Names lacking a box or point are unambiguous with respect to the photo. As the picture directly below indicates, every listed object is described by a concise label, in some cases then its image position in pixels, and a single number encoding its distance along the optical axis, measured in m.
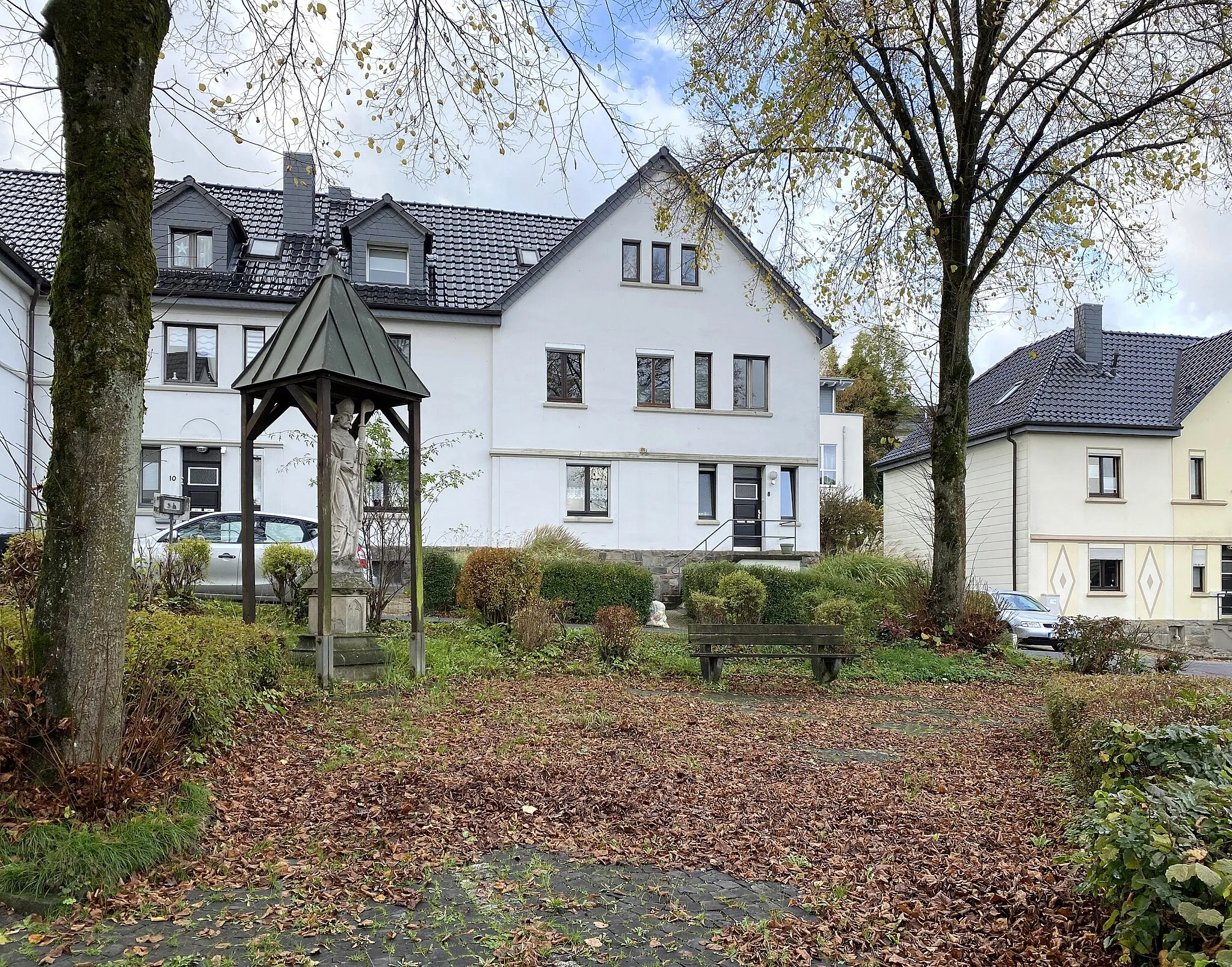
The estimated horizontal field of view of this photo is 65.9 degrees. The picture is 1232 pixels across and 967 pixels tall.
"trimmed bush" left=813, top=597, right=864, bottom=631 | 14.71
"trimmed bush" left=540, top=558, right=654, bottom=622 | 17.48
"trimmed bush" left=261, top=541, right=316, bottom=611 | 13.53
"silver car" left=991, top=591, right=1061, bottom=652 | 21.03
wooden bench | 11.83
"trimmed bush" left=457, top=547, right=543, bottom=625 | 13.70
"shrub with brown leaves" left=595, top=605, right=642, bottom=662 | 12.67
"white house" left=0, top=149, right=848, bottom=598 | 22.98
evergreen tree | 48.28
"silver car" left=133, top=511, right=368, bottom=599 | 15.59
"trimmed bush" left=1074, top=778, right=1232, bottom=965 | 3.25
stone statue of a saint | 10.15
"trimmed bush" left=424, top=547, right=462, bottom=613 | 17.80
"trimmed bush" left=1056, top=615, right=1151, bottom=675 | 12.60
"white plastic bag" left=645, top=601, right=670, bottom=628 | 18.48
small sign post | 13.52
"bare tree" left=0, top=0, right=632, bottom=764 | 5.06
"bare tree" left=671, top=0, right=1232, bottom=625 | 14.38
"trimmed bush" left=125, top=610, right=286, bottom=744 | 5.96
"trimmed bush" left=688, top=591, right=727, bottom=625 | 16.41
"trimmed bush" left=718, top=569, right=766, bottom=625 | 16.86
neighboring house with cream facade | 29.69
